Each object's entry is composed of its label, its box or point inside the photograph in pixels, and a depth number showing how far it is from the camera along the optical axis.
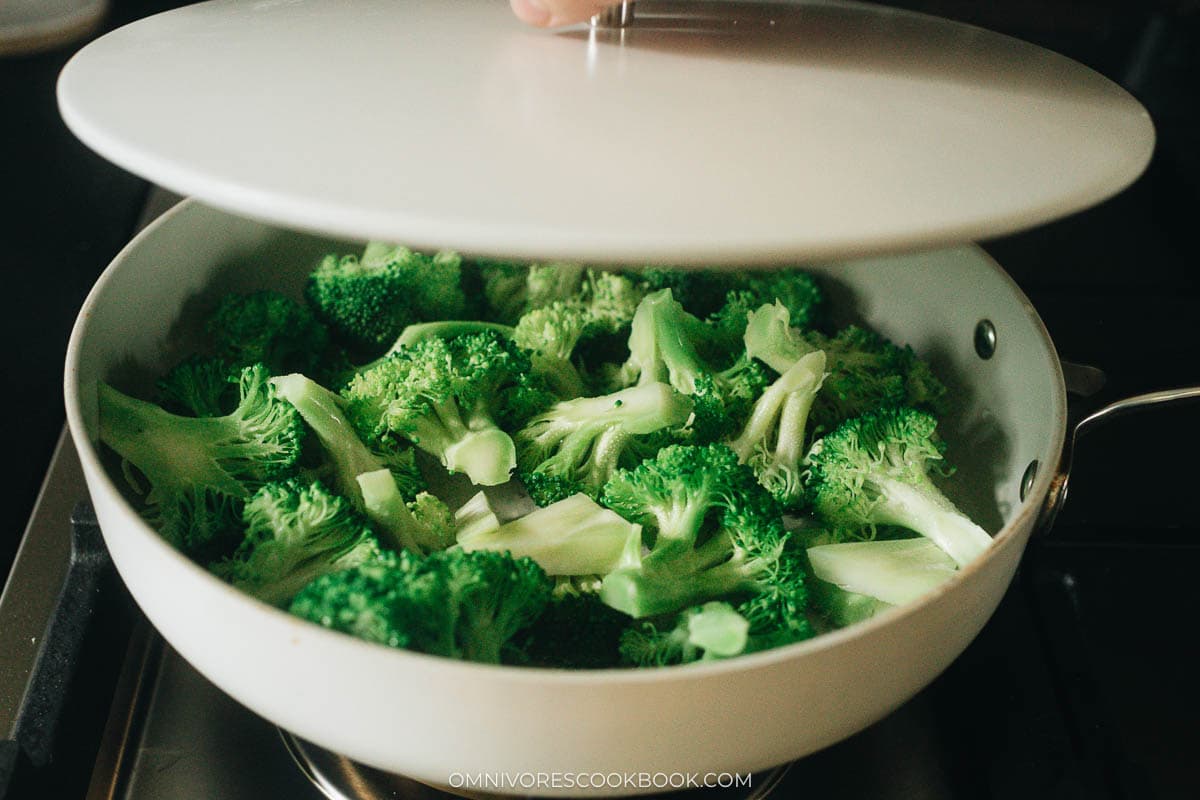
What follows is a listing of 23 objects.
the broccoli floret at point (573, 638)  0.52
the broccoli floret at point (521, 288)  0.63
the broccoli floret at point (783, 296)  0.62
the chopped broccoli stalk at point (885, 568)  0.53
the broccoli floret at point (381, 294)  0.60
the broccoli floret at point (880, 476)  0.55
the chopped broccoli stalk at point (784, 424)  0.57
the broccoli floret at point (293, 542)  0.52
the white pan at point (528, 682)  0.46
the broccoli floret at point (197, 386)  0.57
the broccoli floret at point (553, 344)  0.59
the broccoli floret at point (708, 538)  0.52
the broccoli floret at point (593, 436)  0.56
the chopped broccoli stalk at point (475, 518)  0.53
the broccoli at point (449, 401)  0.55
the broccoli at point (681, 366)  0.58
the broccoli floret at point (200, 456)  0.54
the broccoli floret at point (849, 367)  0.59
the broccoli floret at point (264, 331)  0.59
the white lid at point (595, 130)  0.44
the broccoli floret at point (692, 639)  0.49
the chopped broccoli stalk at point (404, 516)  0.53
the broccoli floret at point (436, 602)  0.47
